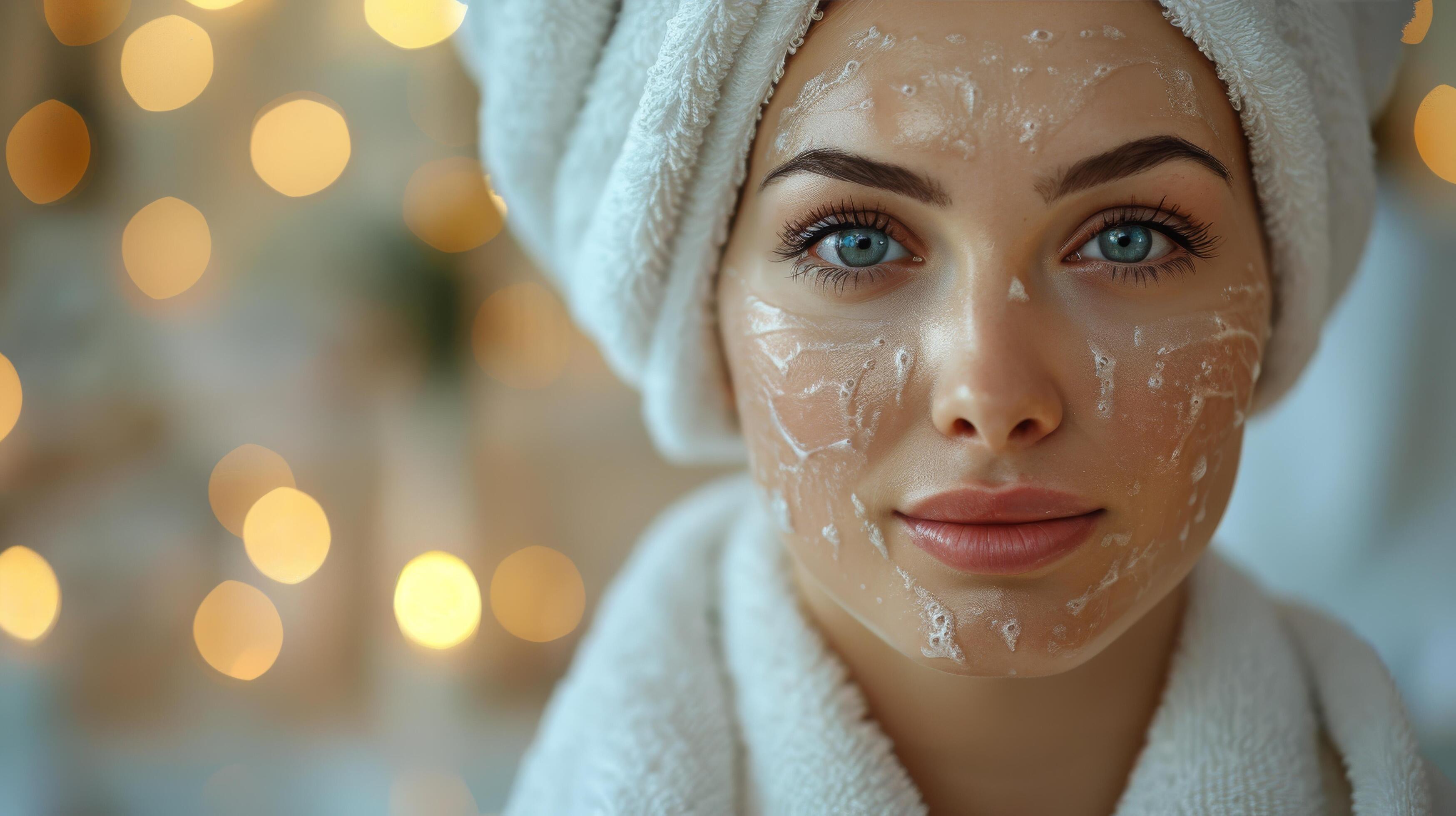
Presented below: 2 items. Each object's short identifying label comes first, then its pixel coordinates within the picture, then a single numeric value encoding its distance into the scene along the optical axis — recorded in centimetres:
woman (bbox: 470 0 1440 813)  54
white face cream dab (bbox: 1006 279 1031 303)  53
